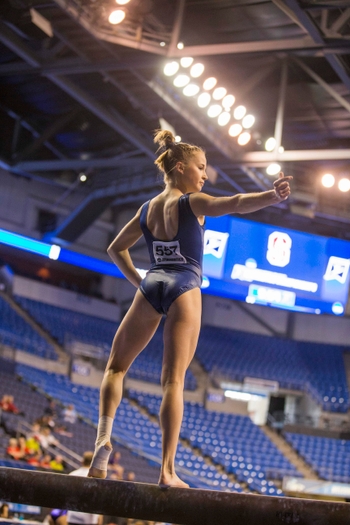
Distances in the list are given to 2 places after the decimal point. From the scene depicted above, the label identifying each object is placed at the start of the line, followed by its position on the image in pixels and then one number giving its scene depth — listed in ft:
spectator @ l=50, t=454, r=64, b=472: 36.91
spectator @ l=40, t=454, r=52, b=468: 35.94
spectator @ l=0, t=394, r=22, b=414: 43.83
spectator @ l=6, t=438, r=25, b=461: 34.96
